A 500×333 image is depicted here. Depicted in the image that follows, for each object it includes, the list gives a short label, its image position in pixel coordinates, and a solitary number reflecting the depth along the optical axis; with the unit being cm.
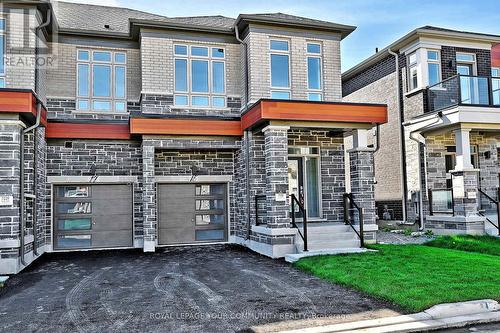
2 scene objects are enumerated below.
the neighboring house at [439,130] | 1344
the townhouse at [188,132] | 1188
